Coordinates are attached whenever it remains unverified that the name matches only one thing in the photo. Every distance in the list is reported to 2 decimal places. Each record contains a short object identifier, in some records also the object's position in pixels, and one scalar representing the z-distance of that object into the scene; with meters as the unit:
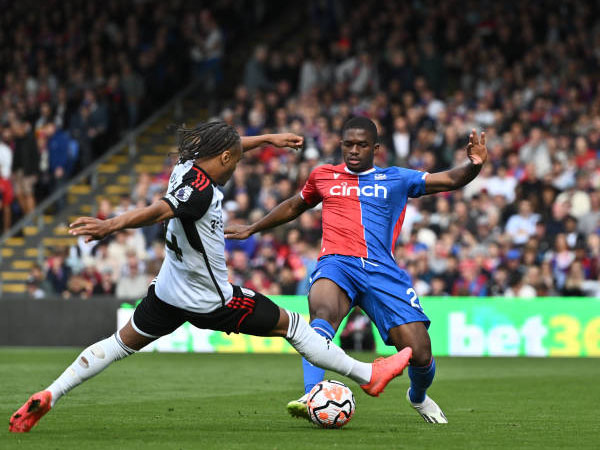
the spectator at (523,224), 40.22
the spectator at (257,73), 52.28
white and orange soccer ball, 16.84
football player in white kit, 15.90
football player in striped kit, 17.91
